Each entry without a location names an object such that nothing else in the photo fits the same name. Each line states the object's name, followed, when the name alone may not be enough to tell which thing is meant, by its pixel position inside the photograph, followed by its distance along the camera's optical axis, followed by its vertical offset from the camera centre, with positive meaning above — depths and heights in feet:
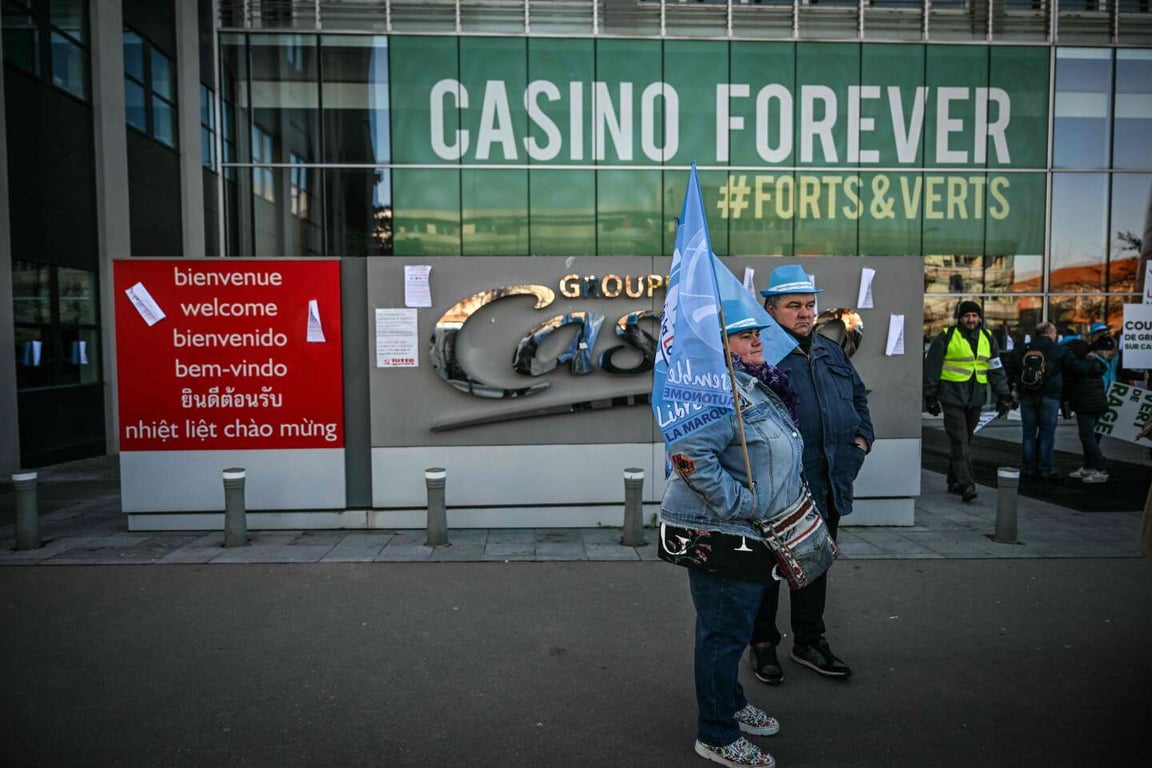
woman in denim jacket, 10.05 -2.75
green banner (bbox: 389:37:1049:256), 56.75 +14.58
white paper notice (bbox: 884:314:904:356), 24.09 -0.12
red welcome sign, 23.18 -0.83
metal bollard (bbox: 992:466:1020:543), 21.72 -5.21
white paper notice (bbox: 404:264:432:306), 23.11 +1.51
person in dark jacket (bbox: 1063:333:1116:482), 31.73 -2.94
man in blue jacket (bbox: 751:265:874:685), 13.48 -1.95
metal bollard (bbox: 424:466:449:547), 21.75 -5.08
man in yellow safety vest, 27.45 -1.80
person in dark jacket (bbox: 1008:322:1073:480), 31.65 -3.06
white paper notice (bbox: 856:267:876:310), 23.91 +1.32
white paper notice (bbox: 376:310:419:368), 23.30 -0.23
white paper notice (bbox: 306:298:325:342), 23.36 +0.27
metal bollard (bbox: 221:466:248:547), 21.71 -5.20
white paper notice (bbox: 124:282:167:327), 22.98 +0.83
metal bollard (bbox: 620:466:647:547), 21.79 -5.18
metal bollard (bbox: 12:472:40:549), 21.54 -5.35
